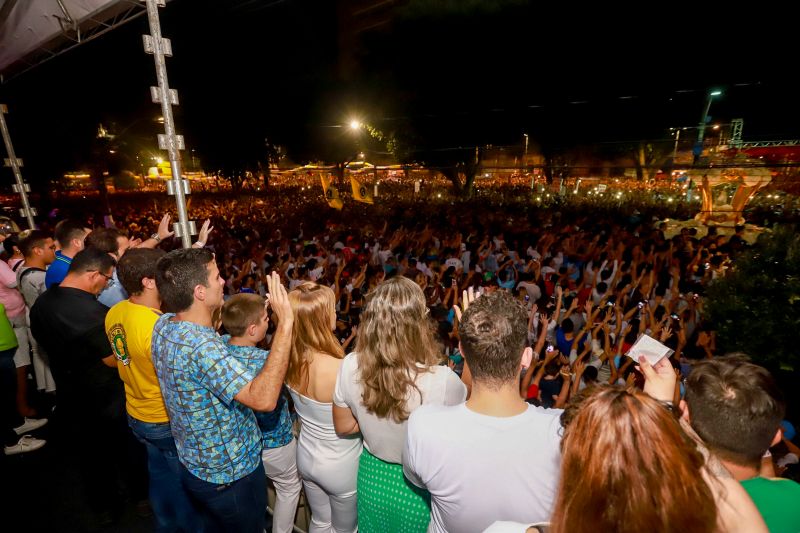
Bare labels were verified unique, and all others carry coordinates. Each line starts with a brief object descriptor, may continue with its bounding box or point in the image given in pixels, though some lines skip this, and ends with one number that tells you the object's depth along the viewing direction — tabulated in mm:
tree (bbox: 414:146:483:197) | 21656
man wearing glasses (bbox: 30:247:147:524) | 2758
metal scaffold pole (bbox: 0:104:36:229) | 6590
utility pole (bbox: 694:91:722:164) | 16306
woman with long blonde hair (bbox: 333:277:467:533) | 1747
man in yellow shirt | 2250
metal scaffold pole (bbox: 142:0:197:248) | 3012
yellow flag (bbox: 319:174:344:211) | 10133
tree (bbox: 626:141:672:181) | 29500
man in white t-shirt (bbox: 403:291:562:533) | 1329
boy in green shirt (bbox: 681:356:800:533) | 1401
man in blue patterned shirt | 1784
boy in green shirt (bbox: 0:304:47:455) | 3746
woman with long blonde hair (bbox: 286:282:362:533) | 2074
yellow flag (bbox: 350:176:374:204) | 10000
